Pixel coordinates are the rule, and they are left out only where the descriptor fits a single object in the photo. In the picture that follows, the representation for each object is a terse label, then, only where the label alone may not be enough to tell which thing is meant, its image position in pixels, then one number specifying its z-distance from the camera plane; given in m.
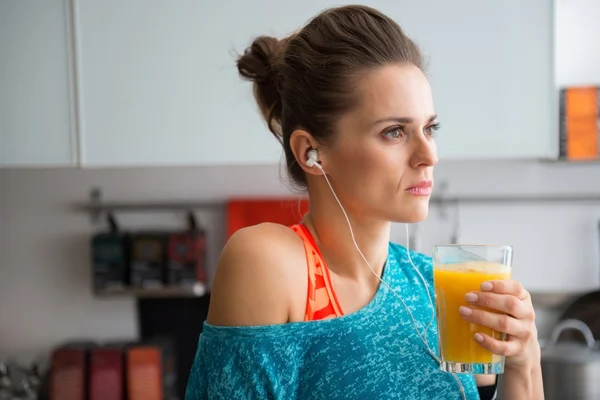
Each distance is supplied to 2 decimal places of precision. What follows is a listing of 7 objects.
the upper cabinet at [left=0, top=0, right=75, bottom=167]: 2.05
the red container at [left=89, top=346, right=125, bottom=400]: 2.13
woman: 0.92
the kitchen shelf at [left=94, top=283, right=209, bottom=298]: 2.30
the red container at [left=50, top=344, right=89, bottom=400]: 2.13
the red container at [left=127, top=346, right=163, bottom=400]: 2.15
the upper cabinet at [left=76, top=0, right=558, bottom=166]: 2.02
